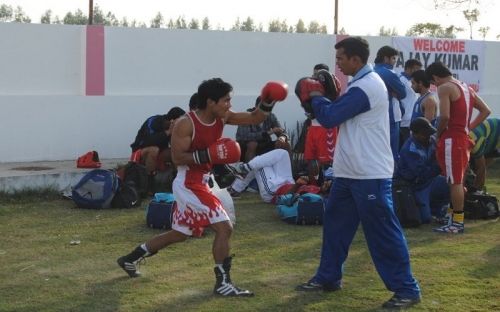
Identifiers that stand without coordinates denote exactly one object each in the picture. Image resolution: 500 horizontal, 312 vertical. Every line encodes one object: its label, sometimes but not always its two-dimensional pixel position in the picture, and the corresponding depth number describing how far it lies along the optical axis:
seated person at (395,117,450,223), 8.23
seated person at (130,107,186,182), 9.81
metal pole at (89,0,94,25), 11.54
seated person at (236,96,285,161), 10.56
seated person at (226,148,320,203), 9.43
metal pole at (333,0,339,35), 13.99
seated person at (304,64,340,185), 9.58
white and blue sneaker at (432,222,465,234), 7.72
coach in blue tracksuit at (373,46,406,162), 8.38
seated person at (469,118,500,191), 9.66
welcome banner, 14.37
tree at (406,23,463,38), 22.51
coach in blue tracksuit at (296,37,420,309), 5.10
